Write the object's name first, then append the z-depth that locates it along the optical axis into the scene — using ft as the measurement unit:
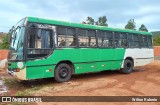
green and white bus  16.56
